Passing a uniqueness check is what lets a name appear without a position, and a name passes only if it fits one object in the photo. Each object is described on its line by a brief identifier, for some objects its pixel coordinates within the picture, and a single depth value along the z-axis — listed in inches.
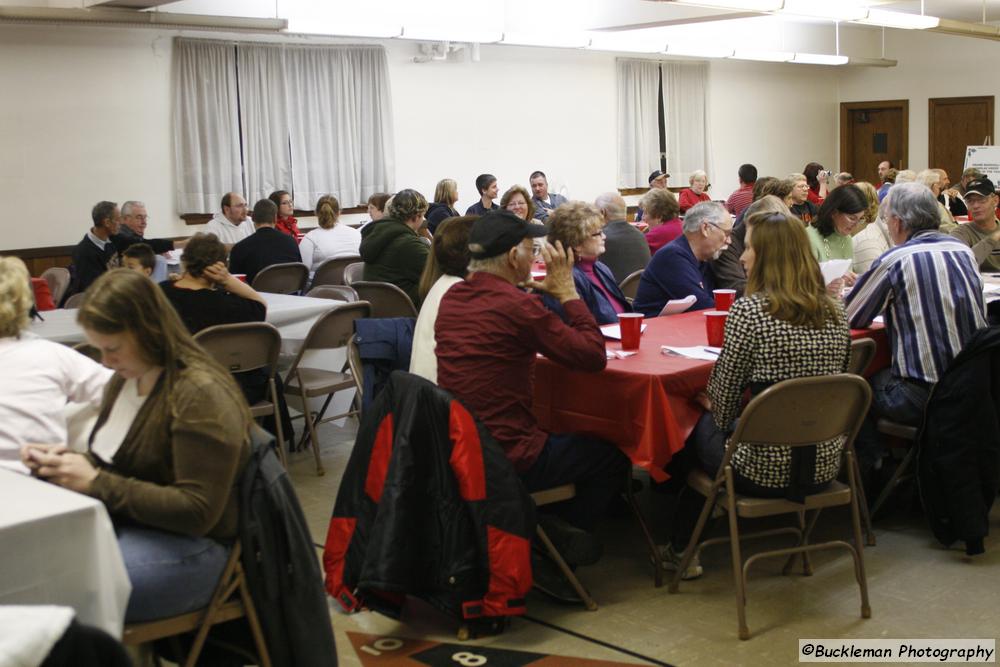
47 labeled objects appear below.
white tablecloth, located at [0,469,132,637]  78.4
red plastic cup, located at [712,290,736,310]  152.3
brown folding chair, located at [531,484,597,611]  127.6
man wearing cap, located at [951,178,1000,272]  218.2
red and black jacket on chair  117.3
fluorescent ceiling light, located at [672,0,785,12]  343.0
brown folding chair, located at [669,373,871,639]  118.8
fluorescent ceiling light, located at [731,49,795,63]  516.4
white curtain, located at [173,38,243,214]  373.7
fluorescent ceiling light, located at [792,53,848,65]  523.4
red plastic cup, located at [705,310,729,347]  144.9
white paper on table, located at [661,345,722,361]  139.3
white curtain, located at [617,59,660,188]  526.9
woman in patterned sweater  123.3
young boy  203.2
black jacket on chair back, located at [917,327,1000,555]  141.9
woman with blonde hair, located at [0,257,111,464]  104.0
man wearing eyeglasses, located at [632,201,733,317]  177.9
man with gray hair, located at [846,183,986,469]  150.6
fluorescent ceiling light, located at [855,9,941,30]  405.1
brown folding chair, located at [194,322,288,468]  169.5
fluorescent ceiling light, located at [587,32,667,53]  455.5
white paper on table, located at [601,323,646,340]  154.3
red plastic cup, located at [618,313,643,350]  142.5
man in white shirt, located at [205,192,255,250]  351.6
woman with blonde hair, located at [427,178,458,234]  351.3
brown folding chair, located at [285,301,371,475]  189.6
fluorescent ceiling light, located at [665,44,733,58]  466.3
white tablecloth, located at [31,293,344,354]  193.7
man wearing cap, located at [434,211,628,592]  124.8
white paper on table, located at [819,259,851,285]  166.2
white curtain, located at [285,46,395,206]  403.9
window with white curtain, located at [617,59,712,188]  528.7
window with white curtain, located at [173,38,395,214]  375.9
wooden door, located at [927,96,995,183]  602.9
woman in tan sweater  87.6
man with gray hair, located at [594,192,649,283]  251.8
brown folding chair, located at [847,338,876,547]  137.7
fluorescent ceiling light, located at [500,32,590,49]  418.1
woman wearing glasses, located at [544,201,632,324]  160.2
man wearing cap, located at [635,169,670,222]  459.2
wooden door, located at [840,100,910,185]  638.5
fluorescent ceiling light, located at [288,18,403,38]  361.7
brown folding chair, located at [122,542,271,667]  89.0
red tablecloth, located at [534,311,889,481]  129.3
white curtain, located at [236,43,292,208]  389.4
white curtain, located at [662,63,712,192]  547.5
